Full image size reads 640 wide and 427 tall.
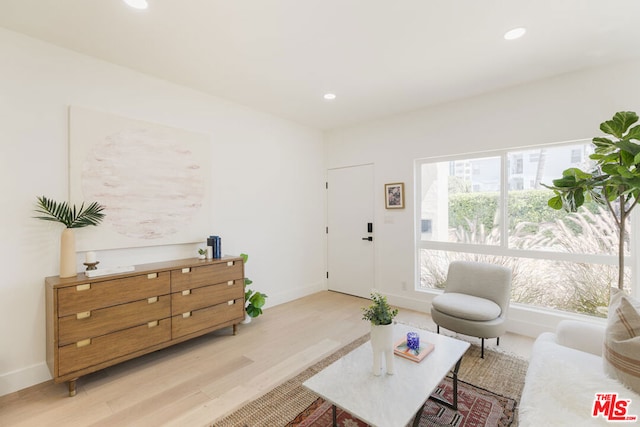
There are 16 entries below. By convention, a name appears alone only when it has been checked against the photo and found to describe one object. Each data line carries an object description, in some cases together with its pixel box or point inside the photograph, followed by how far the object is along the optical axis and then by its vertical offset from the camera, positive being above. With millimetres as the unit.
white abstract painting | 2471 +370
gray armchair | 2537 -843
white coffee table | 1357 -934
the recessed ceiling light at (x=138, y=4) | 1841 +1407
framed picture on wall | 3994 +287
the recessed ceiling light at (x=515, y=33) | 2154 +1413
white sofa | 1192 -825
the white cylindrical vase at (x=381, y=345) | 1642 -758
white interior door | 4387 -241
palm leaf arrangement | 2271 +34
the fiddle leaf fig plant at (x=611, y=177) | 1905 +268
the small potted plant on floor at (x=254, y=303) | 3363 -1038
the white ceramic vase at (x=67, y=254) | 2223 -289
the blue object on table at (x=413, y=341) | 1884 -851
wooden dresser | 2068 -811
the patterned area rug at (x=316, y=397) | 1846 -1311
